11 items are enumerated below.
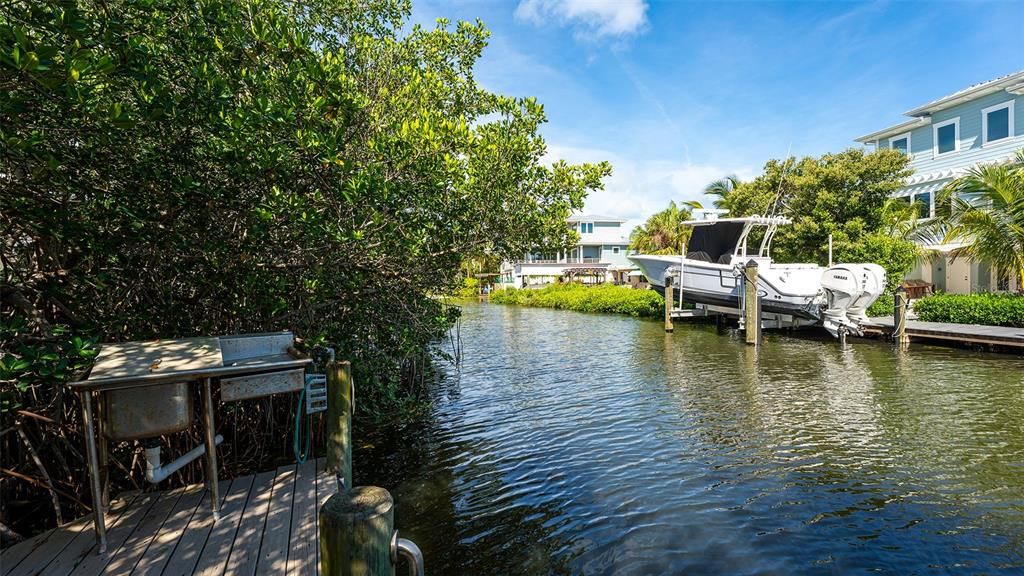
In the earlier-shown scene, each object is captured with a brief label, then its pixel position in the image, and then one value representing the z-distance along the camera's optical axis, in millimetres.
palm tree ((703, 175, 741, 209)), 38875
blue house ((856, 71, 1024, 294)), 22250
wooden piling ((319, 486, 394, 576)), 2463
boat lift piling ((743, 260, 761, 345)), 17531
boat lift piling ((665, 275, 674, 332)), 21969
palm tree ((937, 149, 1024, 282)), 15367
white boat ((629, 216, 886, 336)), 17625
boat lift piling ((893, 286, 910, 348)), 15992
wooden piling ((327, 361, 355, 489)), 5277
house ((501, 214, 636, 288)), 53812
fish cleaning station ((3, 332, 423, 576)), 3711
